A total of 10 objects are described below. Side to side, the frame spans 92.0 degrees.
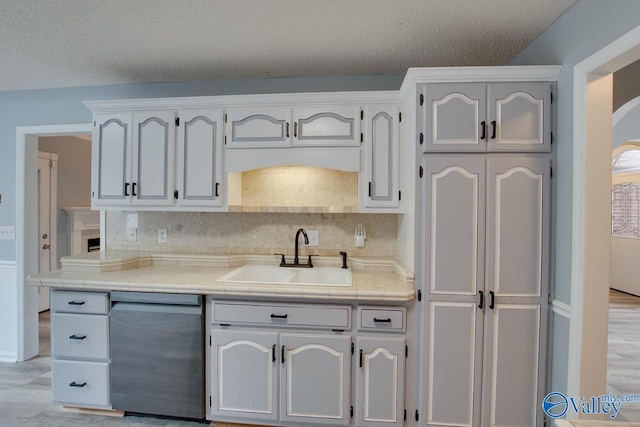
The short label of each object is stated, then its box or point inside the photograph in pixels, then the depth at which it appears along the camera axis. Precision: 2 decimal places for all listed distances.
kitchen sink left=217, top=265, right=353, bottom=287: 2.25
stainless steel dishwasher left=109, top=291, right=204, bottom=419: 1.92
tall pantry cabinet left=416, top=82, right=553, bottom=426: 1.69
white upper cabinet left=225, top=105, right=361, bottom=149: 2.09
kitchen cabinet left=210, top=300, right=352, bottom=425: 1.82
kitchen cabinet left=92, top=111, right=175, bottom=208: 2.25
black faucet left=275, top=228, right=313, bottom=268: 2.34
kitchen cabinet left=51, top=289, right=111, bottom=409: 1.99
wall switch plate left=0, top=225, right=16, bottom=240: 2.77
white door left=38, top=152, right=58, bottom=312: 3.83
